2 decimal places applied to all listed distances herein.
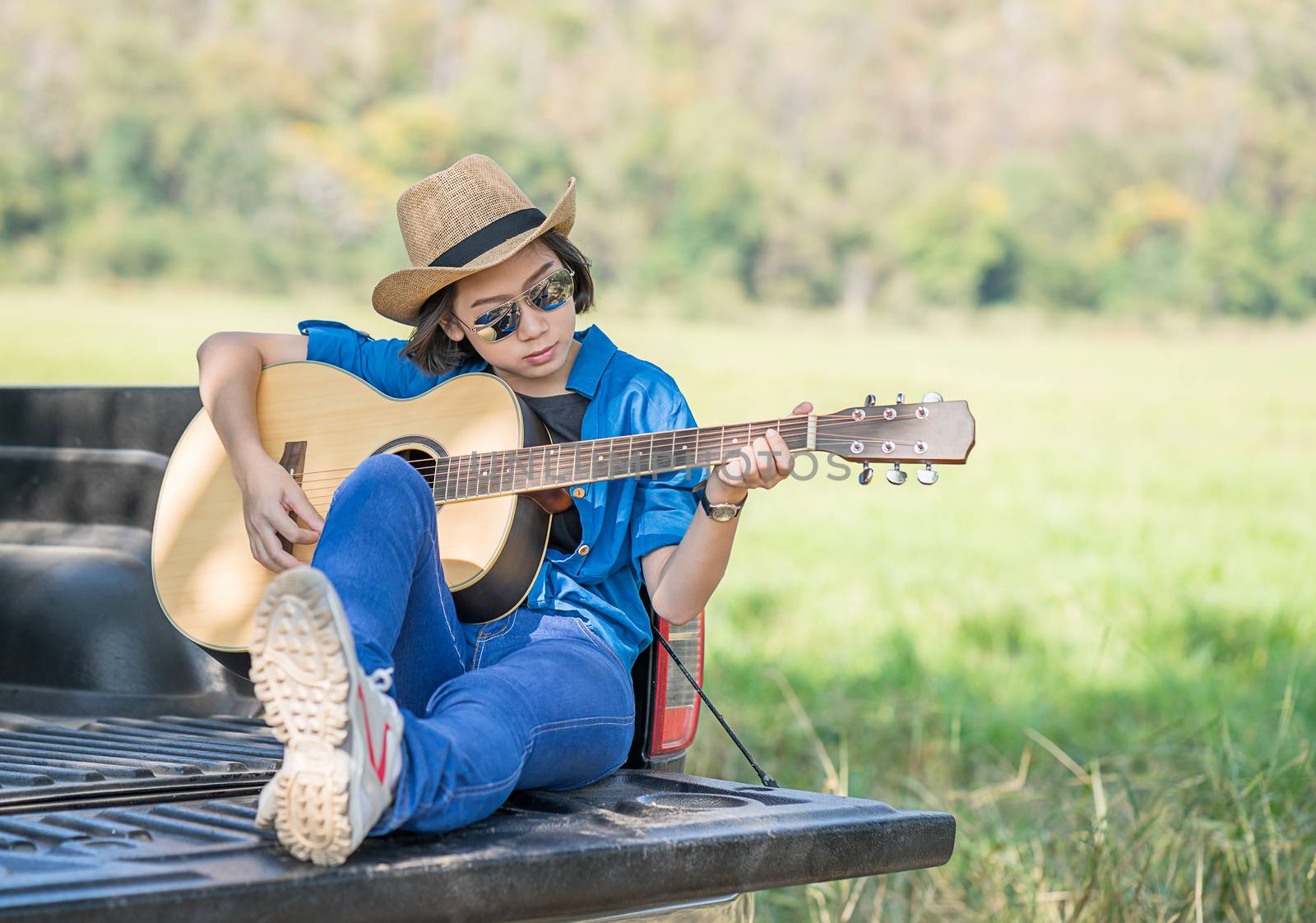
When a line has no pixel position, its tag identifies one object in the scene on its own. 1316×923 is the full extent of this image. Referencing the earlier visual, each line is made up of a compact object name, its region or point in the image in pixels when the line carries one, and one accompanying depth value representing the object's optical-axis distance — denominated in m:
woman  3.26
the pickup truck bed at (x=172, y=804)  3.21
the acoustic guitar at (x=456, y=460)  3.65
